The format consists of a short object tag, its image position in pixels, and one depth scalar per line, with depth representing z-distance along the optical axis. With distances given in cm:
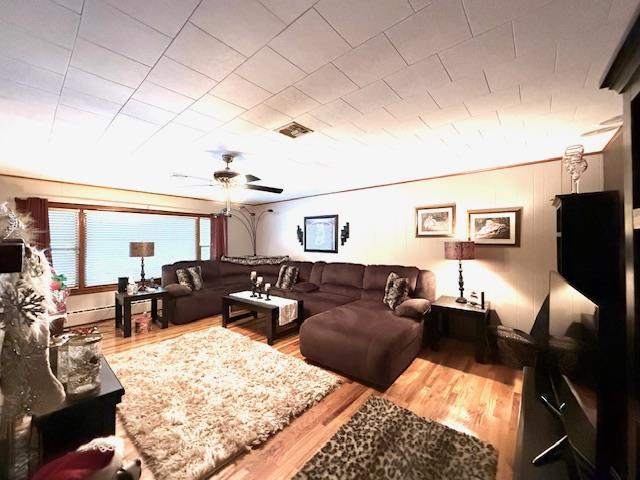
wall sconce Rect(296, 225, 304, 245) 568
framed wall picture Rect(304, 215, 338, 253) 511
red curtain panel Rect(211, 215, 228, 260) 586
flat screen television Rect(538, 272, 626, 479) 89
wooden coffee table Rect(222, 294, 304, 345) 340
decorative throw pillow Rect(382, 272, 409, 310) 352
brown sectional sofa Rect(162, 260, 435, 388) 246
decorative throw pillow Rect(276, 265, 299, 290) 487
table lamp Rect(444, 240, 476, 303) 318
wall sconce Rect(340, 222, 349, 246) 491
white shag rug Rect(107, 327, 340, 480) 165
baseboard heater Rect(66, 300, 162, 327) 407
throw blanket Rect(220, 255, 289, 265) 577
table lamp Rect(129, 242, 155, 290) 419
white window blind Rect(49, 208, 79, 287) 401
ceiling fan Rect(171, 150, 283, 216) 277
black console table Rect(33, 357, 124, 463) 107
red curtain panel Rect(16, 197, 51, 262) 366
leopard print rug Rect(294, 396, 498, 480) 151
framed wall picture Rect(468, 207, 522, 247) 316
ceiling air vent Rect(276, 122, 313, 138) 208
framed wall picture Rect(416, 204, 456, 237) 367
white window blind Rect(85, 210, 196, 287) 437
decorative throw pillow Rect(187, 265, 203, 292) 464
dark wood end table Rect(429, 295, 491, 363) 289
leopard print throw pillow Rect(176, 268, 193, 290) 456
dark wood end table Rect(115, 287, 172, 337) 366
